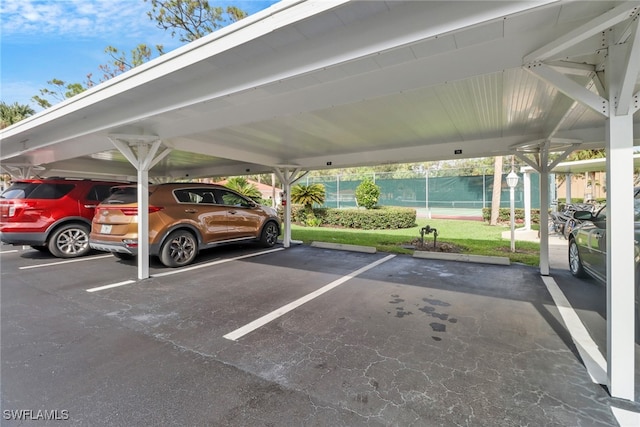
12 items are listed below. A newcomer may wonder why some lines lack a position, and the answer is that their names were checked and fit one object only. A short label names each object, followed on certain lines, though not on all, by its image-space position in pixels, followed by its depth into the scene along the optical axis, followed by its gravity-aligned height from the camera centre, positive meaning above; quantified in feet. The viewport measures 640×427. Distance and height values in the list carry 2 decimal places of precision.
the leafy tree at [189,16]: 46.06 +31.91
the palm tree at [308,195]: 49.24 +2.73
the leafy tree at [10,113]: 60.95 +21.29
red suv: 20.51 +0.03
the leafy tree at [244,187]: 56.18 +4.87
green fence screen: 52.34 +3.79
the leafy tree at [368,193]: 50.57 +3.05
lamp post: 26.20 +2.44
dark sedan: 12.78 -1.83
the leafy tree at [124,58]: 52.82 +28.56
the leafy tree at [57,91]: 59.37 +25.28
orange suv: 18.61 -0.59
